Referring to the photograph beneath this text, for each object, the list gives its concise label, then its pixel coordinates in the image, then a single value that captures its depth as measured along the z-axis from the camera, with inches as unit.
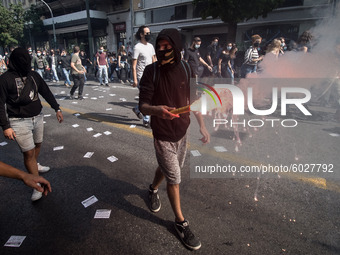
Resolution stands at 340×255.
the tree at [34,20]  1275.8
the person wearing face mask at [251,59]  282.5
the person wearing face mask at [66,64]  425.0
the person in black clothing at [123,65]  507.8
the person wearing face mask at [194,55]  281.4
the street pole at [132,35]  917.2
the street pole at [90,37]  666.6
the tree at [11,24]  1110.4
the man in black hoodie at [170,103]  78.5
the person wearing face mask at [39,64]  450.0
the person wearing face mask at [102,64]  440.5
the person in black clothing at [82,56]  569.0
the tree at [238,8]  432.5
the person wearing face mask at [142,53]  194.3
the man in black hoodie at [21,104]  103.4
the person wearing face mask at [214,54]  403.5
